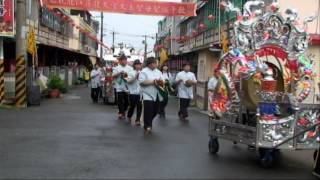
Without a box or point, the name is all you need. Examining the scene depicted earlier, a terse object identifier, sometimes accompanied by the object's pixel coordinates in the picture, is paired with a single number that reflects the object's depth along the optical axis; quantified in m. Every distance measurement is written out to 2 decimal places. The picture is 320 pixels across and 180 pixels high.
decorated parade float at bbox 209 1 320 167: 7.84
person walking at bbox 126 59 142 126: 12.87
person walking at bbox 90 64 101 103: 20.80
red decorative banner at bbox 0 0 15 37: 17.20
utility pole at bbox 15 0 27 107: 17.26
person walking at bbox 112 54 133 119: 13.68
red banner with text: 20.46
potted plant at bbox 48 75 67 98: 23.48
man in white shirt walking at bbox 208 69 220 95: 8.81
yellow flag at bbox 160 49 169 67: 24.06
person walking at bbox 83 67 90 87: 42.17
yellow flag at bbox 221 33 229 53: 13.46
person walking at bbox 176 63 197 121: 14.75
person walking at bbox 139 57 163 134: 11.37
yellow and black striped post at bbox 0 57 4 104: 17.45
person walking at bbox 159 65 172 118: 15.27
